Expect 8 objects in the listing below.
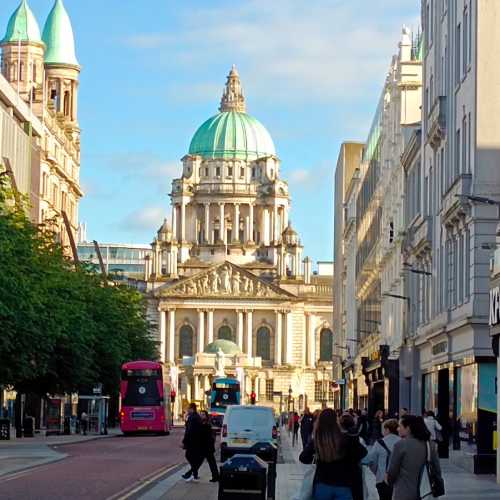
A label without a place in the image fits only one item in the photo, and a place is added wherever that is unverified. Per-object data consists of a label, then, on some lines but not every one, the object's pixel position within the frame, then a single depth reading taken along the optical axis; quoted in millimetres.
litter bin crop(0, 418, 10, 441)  70106
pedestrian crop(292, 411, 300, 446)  80475
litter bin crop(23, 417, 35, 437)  77688
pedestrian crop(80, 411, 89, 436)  88625
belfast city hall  193625
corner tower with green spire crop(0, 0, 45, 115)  126812
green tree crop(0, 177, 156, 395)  55688
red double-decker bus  82812
